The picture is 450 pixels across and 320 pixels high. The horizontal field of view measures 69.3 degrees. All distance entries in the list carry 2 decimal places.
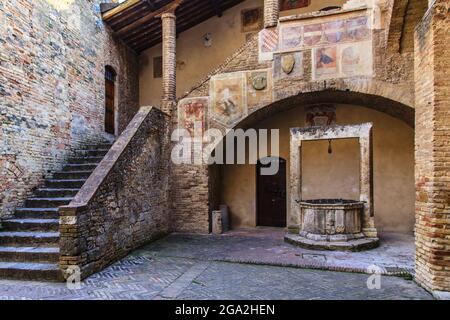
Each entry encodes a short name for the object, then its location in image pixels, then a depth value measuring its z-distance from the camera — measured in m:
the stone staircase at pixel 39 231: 5.48
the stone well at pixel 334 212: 7.55
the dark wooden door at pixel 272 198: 10.99
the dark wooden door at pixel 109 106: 10.98
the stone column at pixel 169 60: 9.76
